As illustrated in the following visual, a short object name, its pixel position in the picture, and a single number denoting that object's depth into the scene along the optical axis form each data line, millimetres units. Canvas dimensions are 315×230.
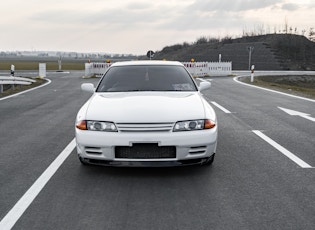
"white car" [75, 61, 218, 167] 4848
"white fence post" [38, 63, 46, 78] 28016
